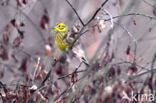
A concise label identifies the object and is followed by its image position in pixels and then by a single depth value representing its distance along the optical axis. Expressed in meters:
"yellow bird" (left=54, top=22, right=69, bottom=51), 11.08
